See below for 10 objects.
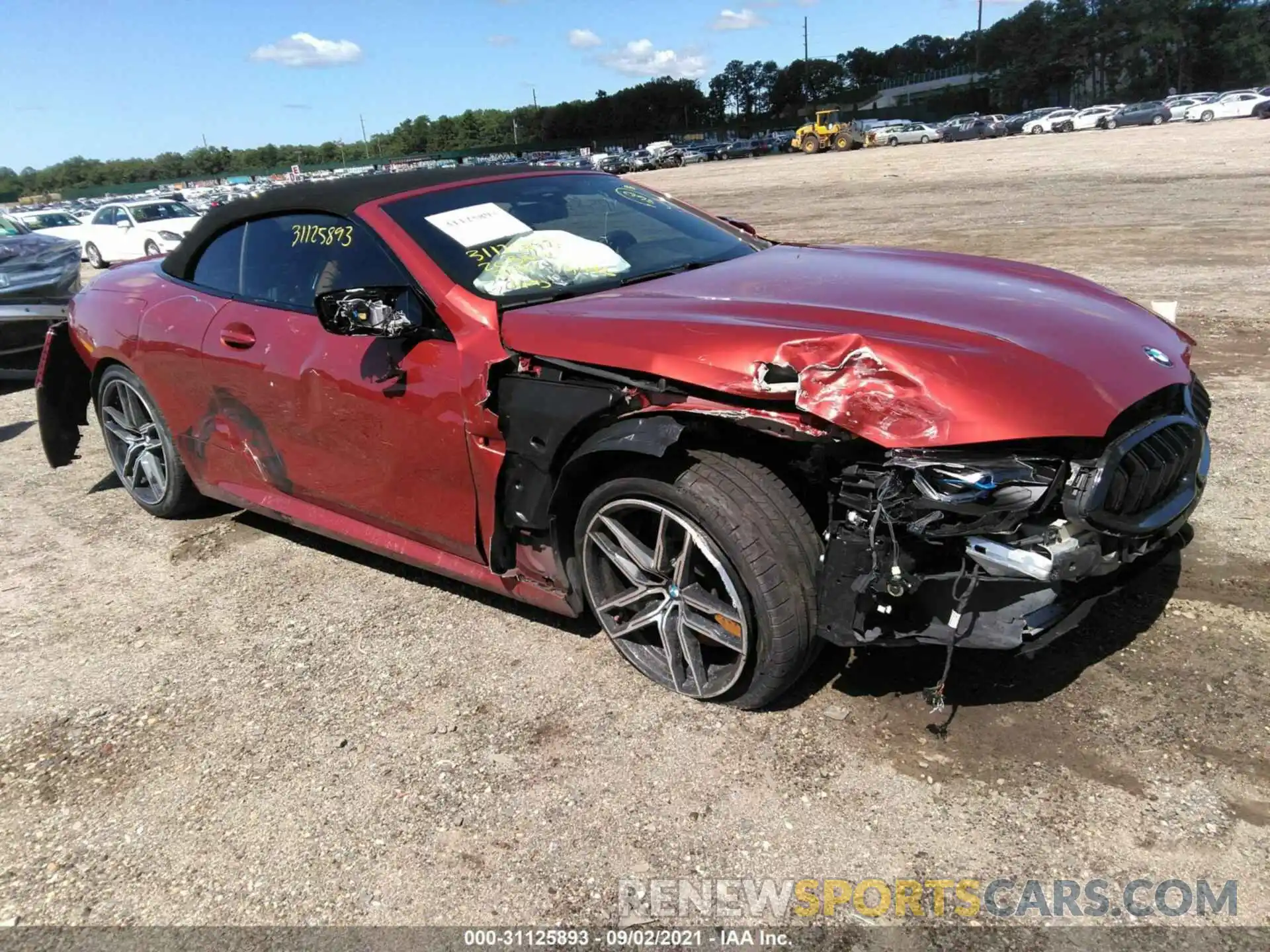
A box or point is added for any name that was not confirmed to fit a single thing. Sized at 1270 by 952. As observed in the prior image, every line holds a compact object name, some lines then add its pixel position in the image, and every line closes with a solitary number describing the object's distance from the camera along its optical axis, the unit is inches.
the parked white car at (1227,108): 1795.0
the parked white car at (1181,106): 1934.1
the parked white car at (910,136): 2251.5
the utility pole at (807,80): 4968.0
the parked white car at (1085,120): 2013.4
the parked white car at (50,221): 834.8
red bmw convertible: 88.3
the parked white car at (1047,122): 2054.6
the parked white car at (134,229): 698.2
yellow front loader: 2258.9
